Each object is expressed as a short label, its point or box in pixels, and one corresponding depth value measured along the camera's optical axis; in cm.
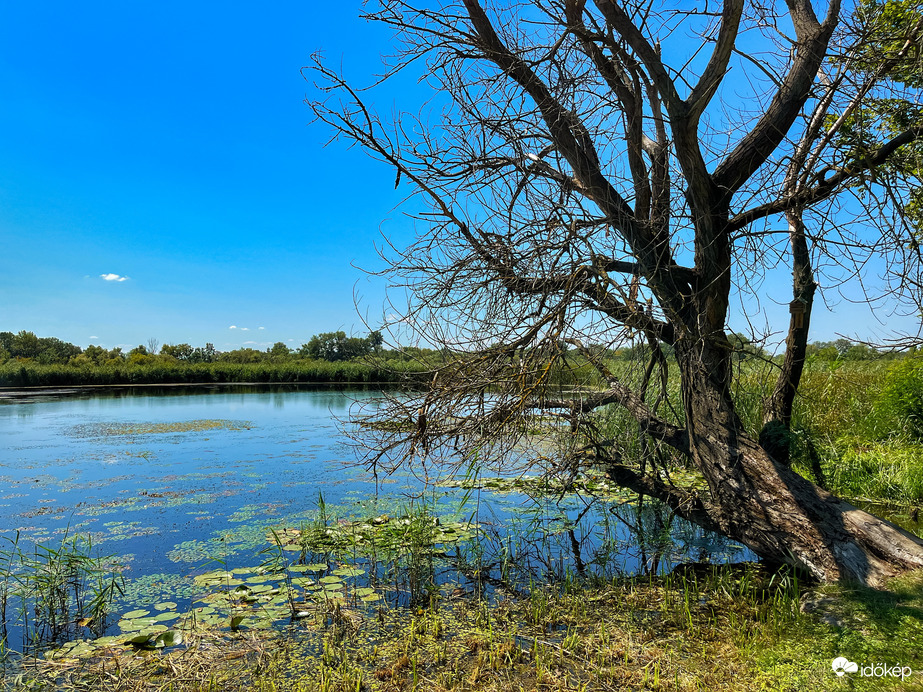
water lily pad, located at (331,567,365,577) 454
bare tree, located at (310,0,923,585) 338
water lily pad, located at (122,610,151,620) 383
